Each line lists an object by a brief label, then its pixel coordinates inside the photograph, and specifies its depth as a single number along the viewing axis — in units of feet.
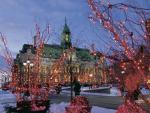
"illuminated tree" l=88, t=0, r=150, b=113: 18.16
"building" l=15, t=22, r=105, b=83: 399.65
